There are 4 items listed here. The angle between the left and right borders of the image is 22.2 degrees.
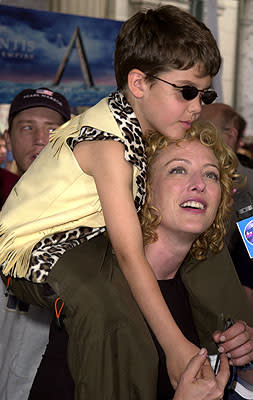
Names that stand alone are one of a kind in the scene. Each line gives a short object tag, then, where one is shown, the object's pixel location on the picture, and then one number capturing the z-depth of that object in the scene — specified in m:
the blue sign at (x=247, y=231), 2.78
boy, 2.31
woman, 2.57
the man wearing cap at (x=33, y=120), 4.06
